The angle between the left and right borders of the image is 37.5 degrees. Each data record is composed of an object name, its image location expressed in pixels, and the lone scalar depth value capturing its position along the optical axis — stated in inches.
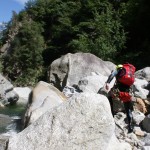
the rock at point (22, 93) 636.7
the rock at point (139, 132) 226.6
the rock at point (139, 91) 270.6
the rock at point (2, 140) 220.3
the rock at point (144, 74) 329.1
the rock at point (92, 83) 298.9
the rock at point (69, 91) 321.1
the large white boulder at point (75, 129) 143.9
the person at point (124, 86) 211.7
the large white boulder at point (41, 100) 242.8
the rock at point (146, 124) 234.3
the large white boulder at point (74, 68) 425.8
